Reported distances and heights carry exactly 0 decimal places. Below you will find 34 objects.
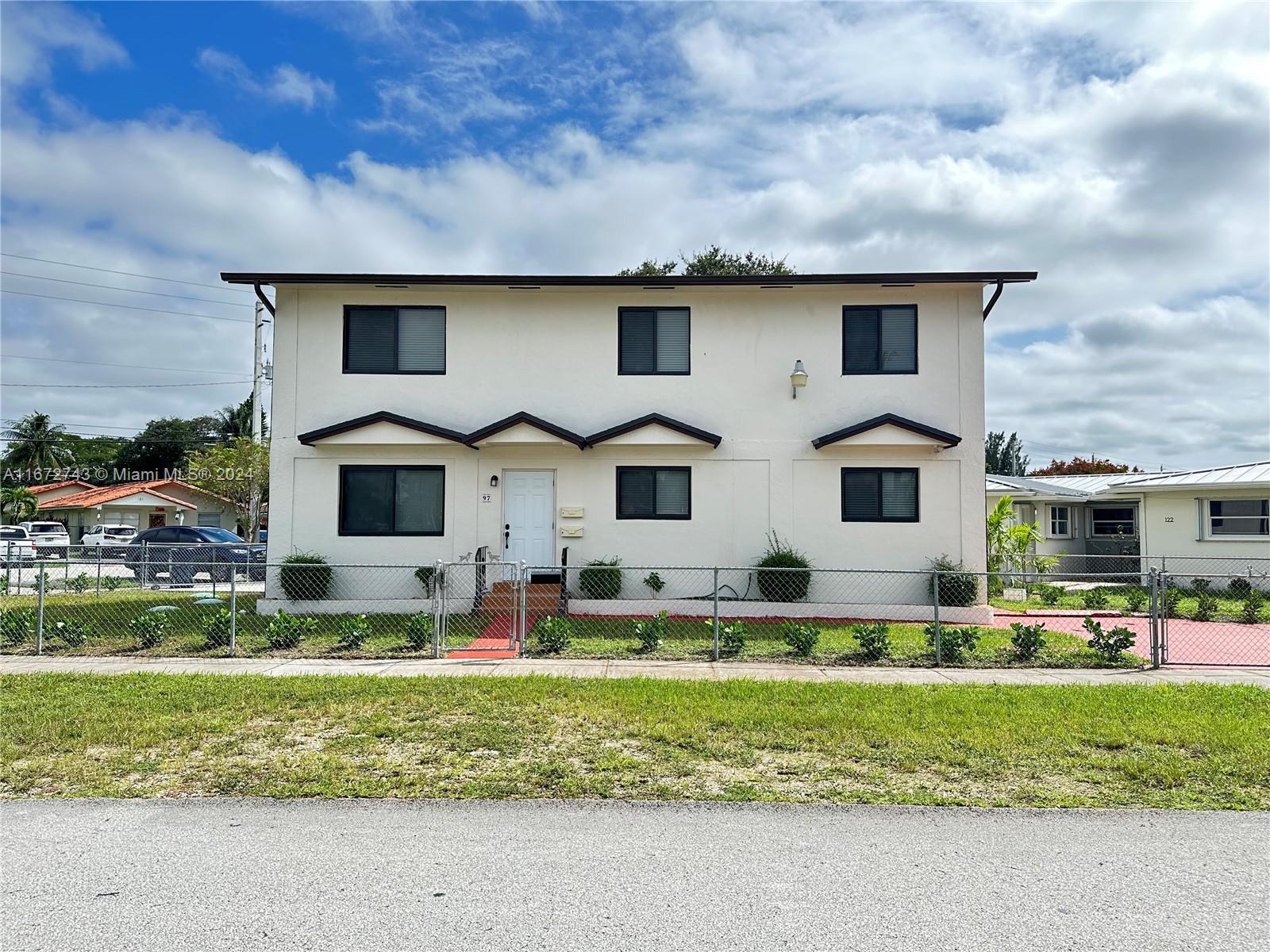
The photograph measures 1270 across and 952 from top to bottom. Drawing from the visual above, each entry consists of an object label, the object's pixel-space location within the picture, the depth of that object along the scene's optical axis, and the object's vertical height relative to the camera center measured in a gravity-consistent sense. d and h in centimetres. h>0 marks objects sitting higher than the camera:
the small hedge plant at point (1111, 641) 1082 -133
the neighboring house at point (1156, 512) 2120 +76
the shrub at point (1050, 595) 1816 -124
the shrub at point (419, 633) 1146 -130
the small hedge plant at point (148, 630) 1153 -128
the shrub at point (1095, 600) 1723 -127
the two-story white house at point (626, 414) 1567 +231
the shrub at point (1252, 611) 1505 -130
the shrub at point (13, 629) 1169 -128
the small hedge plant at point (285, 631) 1145 -129
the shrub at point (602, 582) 1512 -80
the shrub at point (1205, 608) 1547 -131
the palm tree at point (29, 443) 6269 +687
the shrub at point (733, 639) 1111 -133
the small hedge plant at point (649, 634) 1130 -129
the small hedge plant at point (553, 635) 1133 -132
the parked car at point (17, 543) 2740 -25
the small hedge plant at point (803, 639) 1090 -132
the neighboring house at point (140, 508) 4572 +163
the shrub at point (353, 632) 1146 -129
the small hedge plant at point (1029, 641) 1078 -131
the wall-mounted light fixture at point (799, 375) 1551 +297
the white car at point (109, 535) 3585 +4
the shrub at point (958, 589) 1504 -91
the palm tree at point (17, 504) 4638 +180
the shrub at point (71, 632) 1155 -131
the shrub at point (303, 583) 1531 -84
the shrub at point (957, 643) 1072 -134
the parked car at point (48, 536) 3021 +0
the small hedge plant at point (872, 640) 1085 -131
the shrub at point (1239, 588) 1864 -110
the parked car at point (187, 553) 2052 -48
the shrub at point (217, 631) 1150 -128
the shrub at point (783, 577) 1534 -72
